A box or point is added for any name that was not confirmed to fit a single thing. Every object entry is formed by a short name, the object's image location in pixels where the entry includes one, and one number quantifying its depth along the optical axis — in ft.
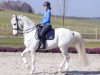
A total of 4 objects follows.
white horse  39.29
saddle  39.45
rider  38.74
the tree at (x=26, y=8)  363.31
